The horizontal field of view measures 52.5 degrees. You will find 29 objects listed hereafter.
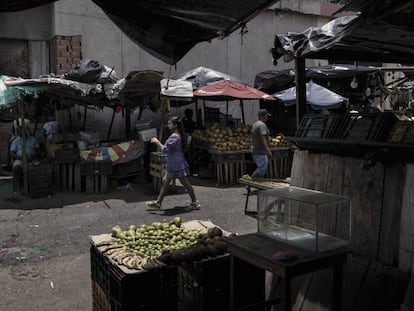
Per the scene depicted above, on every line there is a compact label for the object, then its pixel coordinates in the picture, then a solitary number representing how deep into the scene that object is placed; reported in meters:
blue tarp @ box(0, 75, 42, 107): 9.13
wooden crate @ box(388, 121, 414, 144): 3.61
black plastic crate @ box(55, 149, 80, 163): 10.38
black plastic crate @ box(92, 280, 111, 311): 3.96
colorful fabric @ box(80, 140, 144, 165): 10.40
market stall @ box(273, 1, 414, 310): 3.48
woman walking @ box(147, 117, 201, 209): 8.48
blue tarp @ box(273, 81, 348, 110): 13.29
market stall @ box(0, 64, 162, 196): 9.61
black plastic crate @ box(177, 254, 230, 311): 3.89
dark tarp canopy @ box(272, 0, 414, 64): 3.32
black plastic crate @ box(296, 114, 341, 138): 4.32
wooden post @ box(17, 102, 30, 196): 9.91
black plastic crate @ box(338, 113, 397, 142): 3.87
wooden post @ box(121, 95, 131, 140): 12.91
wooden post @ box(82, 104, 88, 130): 12.97
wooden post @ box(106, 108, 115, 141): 13.35
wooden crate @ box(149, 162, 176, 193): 10.37
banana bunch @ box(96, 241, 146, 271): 3.76
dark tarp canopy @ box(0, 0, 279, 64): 3.58
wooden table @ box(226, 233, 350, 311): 2.86
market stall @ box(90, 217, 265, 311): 3.70
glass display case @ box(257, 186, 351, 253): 3.19
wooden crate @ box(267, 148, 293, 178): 12.43
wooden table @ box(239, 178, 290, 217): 7.37
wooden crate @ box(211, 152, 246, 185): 11.72
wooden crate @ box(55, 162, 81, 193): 10.48
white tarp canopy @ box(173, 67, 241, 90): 12.66
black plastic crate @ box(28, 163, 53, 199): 9.87
